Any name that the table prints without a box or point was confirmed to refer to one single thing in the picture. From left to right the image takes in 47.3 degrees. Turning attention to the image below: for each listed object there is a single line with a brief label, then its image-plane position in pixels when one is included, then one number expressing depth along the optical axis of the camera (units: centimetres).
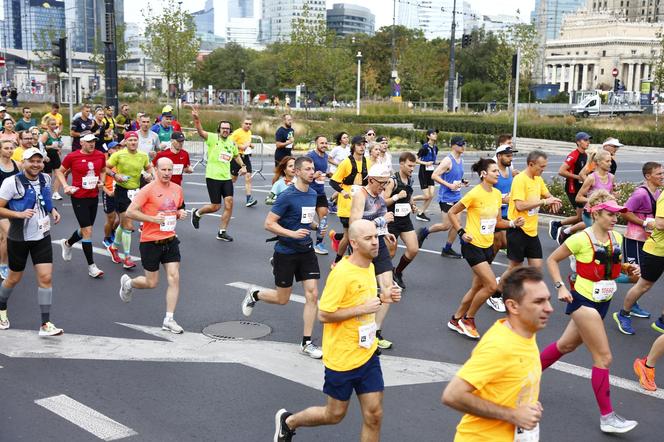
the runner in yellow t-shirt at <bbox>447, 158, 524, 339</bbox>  790
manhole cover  805
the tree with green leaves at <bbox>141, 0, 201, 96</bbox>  4616
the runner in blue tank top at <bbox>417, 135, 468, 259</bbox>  1208
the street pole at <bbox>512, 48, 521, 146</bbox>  2180
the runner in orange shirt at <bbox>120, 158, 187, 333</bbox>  809
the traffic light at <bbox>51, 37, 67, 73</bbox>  2519
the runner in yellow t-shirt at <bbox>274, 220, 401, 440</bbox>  477
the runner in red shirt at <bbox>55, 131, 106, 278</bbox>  1045
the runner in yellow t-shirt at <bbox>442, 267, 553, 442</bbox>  350
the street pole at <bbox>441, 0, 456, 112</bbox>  4894
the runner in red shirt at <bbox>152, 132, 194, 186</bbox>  1258
